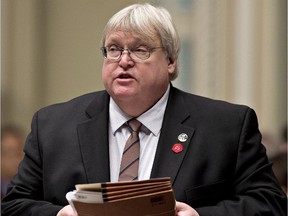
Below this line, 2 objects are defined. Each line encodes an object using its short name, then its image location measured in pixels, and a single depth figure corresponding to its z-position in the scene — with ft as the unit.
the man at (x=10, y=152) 45.52
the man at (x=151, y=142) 24.89
